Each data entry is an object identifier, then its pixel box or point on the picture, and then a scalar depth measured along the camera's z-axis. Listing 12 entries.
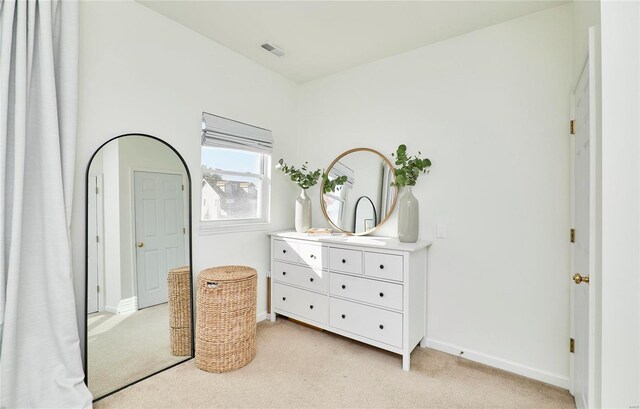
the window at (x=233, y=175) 2.75
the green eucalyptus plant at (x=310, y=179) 3.20
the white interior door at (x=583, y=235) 1.35
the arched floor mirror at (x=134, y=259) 2.02
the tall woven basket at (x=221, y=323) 2.23
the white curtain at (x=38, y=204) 1.61
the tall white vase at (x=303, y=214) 3.19
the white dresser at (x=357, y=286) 2.33
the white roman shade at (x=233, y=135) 2.70
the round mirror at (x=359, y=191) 2.91
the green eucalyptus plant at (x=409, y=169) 2.59
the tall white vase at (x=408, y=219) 2.53
